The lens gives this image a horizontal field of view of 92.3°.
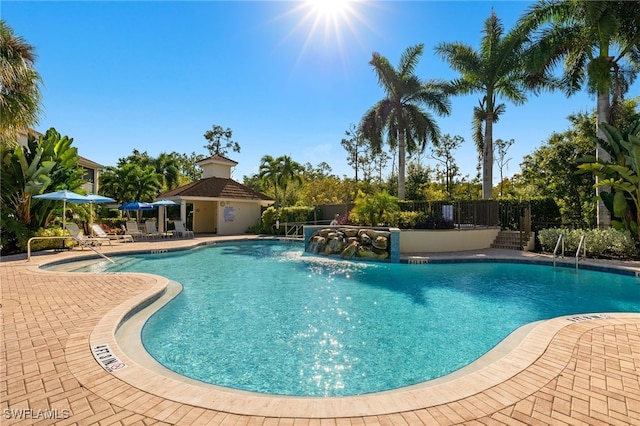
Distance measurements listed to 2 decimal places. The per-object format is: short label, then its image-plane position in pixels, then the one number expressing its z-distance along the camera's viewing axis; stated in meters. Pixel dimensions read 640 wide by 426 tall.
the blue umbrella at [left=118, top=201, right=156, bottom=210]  22.43
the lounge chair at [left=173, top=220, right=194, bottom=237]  22.17
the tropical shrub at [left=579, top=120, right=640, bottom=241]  12.37
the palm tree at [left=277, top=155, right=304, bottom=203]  29.33
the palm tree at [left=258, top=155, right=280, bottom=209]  29.64
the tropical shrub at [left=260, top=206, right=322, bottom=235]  24.45
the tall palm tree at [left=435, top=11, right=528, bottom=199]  18.66
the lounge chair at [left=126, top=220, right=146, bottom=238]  20.34
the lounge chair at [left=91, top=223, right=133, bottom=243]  17.62
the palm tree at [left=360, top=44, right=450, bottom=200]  22.50
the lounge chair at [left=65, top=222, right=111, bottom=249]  15.11
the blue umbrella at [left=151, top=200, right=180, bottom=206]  21.68
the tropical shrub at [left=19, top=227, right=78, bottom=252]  13.65
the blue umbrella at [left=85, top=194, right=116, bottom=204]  14.84
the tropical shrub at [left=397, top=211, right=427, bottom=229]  15.41
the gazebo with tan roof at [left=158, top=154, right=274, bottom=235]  23.94
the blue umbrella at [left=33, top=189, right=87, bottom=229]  13.45
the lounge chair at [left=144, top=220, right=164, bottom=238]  21.75
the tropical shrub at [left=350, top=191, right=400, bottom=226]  15.43
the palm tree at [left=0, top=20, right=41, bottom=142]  8.61
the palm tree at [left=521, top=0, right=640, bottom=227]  13.40
